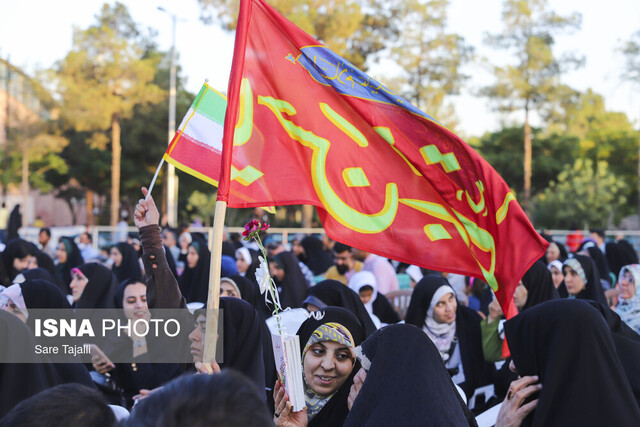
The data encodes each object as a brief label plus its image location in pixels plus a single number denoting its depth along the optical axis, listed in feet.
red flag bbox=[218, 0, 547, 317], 11.90
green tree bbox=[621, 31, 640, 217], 84.38
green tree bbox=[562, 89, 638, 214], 118.01
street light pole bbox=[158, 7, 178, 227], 78.12
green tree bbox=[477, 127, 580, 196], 107.34
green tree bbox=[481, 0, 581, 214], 84.99
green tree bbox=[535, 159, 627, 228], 98.07
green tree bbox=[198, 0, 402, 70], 82.07
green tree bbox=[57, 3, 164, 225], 94.79
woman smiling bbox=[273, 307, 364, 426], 10.71
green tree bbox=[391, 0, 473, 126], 85.30
